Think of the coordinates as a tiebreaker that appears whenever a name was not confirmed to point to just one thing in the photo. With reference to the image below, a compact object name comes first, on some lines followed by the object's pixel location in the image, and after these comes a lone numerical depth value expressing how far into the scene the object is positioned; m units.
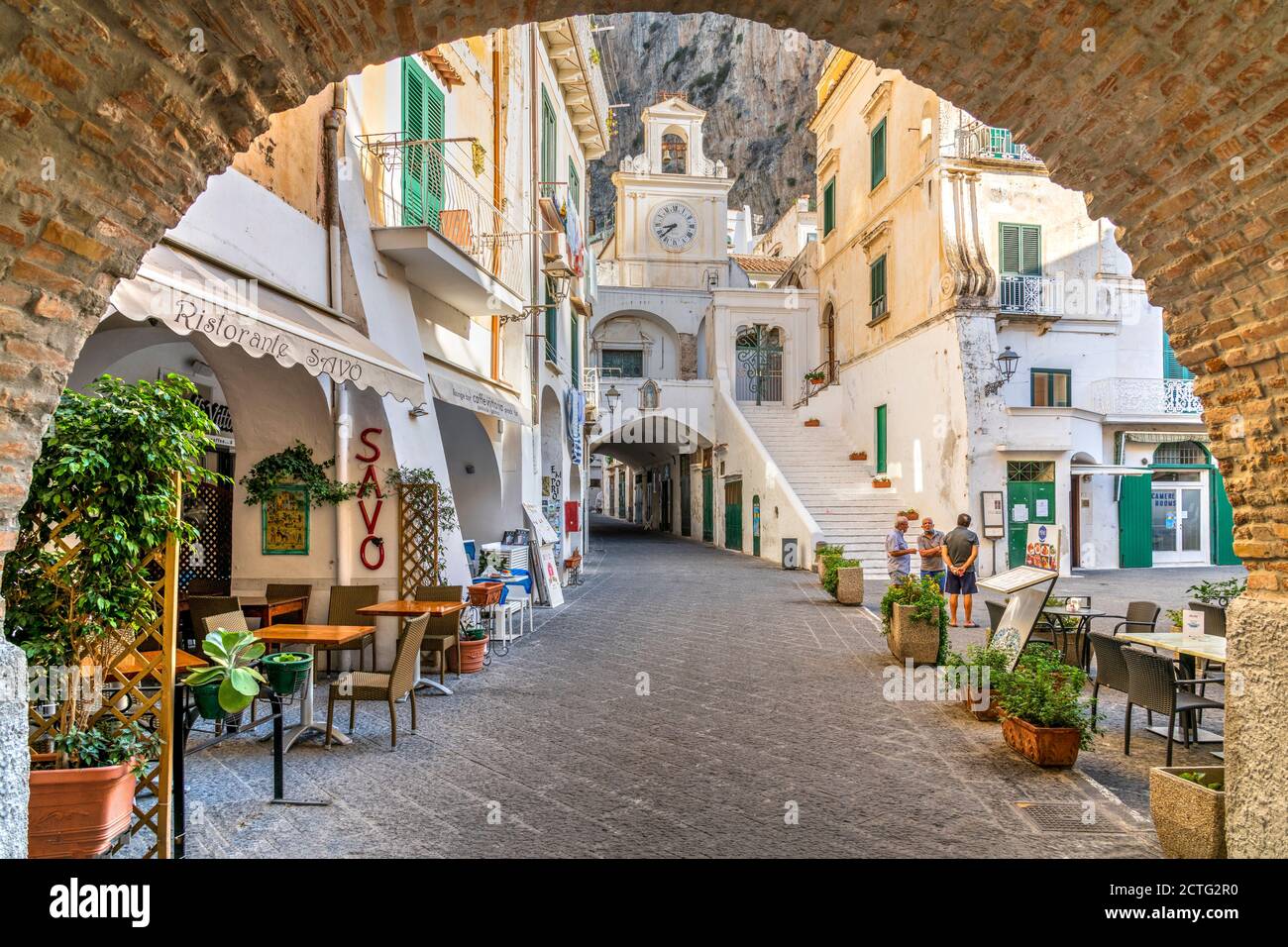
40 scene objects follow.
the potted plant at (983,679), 6.36
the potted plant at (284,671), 4.85
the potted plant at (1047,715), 5.39
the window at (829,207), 25.55
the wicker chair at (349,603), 7.70
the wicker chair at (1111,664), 5.98
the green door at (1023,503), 17.27
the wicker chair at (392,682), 5.80
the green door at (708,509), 28.39
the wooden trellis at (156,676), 3.66
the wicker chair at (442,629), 7.59
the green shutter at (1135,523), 19.23
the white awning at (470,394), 9.79
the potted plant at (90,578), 3.32
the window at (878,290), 21.72
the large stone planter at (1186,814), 3.77
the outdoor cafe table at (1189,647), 5.67
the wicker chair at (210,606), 6.95
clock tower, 33.09
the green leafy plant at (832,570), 13.53
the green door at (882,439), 21.56
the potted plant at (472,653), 8.29
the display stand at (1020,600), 6.48
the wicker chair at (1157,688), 5.33
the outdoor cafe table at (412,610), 7.38
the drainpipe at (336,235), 7.84
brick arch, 2.74
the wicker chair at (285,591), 7.96
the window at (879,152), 21.33
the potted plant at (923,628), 8.41
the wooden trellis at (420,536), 8.28
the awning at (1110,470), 18.11
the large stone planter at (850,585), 13.16
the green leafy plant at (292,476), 7.87
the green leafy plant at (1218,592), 7.29
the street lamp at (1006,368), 17.23
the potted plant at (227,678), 3.84
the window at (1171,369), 19.50
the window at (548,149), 15.53
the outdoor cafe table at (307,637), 5.95
